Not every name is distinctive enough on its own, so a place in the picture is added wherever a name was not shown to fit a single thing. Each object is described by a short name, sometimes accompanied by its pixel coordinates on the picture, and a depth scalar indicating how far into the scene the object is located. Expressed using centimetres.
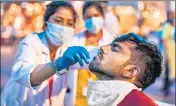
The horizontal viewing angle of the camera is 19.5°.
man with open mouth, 263
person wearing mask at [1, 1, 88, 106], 292
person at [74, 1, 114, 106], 434
